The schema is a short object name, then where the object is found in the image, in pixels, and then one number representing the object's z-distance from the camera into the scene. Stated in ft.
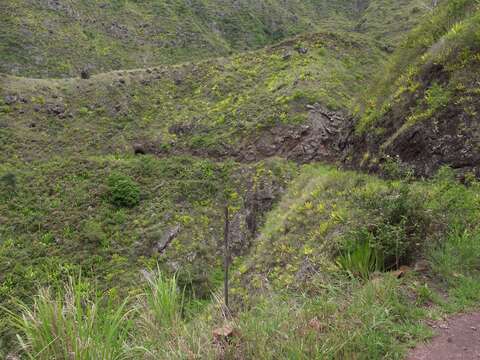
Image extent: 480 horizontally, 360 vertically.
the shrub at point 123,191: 64.23
